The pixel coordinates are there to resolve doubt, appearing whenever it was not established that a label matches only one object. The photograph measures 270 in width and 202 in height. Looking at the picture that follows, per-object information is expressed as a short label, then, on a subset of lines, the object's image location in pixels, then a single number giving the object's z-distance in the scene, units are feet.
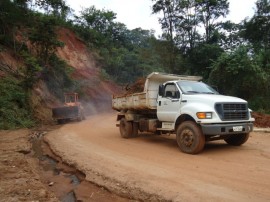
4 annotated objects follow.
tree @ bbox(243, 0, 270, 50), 61.85
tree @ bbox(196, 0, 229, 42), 67.19
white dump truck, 19.16
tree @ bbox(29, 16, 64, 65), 51.07
